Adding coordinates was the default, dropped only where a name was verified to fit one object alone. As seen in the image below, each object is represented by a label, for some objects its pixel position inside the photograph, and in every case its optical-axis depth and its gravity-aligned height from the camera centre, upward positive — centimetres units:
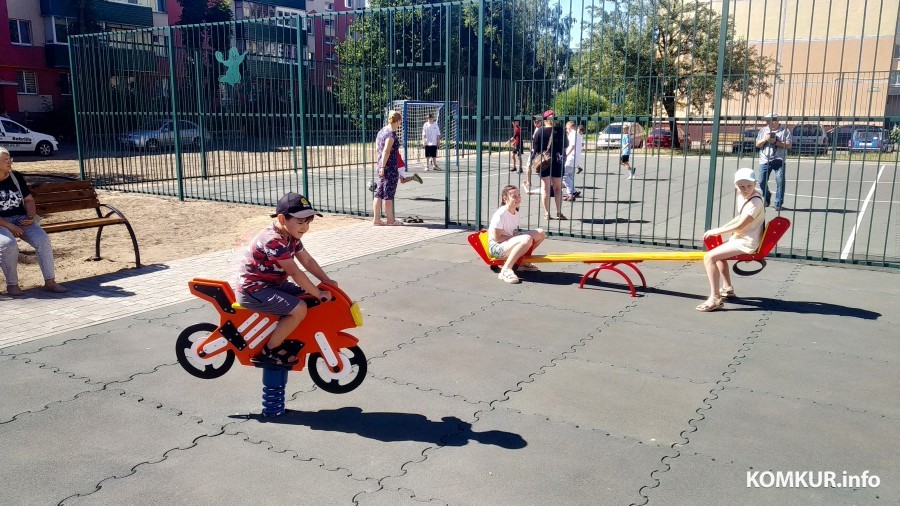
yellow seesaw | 631 -131
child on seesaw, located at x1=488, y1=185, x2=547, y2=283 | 743 -120
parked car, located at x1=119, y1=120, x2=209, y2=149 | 1391 -29
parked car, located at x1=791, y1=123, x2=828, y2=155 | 2393 -56
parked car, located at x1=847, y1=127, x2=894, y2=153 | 2111 -40
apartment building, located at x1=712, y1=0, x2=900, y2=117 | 3294 +450
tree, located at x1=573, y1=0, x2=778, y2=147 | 847 +131
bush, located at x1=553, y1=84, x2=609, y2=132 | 912 +27
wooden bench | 795 -94
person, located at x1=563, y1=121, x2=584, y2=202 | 1293 -64
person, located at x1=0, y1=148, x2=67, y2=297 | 671 -97
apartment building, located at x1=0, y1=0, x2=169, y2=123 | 3806 +348
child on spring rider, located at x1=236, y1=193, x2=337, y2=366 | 392 -86
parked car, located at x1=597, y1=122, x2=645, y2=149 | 2690 -58
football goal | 2008 +2
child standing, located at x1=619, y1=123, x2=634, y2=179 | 1763 -71
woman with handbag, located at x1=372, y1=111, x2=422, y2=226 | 1052 -60
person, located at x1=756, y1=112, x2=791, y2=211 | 1175 -51
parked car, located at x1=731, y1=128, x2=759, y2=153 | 2336 -55
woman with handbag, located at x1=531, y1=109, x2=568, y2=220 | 1080 -70
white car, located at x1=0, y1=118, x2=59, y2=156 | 2666 -71
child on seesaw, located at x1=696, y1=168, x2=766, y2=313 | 620 -94
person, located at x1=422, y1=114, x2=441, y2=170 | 2003 -43
